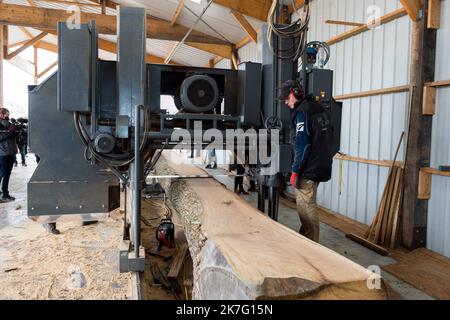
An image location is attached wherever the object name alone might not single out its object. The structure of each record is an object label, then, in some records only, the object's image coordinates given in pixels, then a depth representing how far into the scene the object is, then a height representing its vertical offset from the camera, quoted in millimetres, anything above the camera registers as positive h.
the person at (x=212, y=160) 10217 -672
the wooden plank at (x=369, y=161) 4700 -280
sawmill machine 2828 +228
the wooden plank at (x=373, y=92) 4602 +714
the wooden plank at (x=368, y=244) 4246 -1281
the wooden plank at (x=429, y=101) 4141 +488
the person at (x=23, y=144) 11034 -351
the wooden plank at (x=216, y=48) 10680 +2705
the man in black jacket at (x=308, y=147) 3049 -60
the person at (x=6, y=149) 6469 -294
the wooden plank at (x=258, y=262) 1378 -554
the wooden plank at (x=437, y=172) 3930 -320
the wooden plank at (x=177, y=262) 3365 -1272
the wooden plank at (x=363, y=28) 4661 +1705
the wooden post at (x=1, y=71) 11181 +1966
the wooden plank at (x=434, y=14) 4059 +1472
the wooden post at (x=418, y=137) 4145 +69
